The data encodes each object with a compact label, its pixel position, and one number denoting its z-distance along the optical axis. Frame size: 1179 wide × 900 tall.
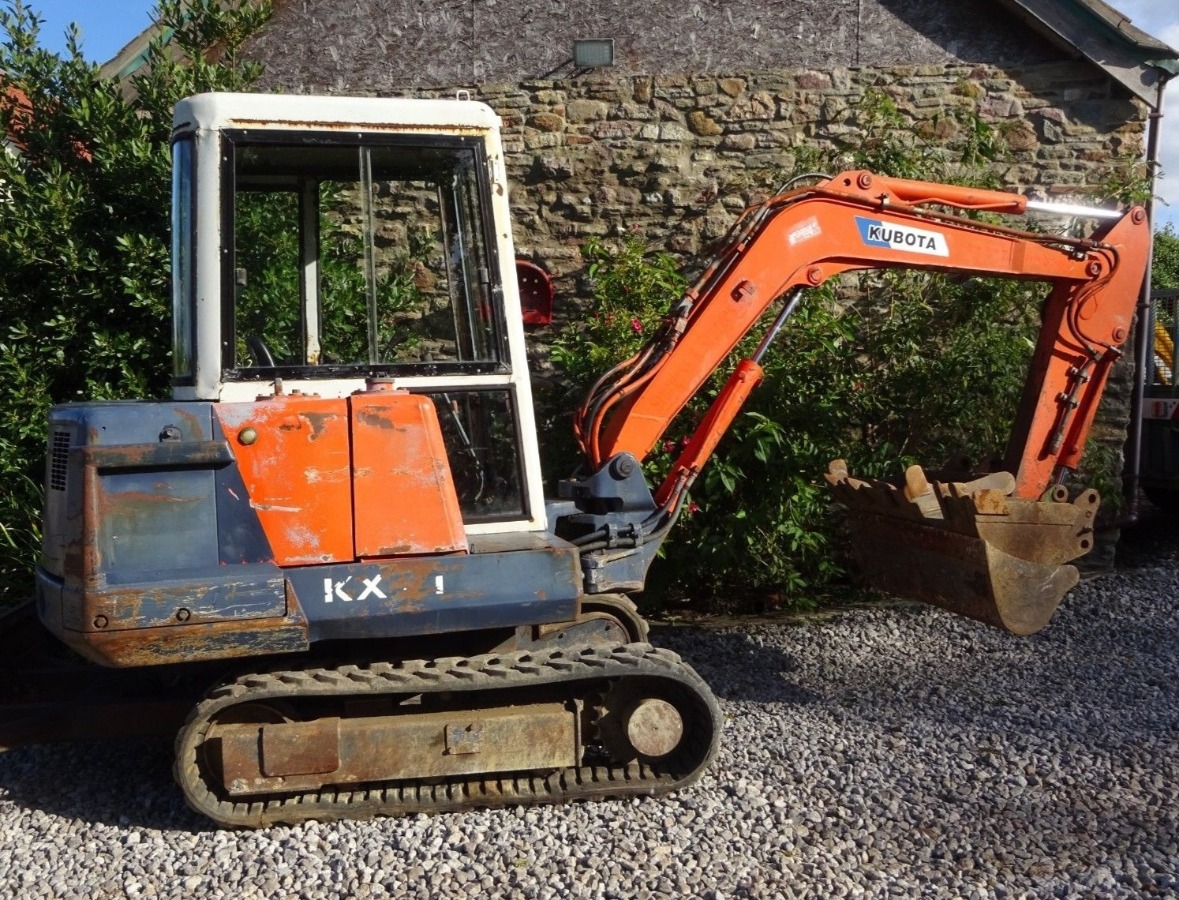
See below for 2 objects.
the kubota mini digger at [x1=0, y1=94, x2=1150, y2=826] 3.72
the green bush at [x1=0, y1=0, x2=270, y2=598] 6.55
